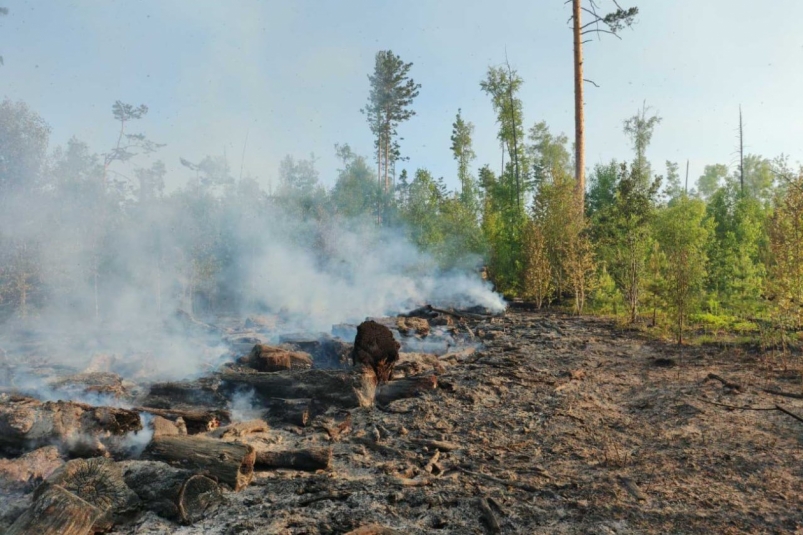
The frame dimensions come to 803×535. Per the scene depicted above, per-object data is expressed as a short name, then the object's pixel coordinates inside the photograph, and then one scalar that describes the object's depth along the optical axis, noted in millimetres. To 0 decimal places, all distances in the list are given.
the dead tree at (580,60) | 19422
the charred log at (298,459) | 5043
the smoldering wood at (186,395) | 7440
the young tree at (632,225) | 15109
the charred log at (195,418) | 6184
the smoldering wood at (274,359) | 9586
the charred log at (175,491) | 3883
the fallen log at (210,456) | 4453
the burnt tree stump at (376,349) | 8695
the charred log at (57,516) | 3204
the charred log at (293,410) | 6793
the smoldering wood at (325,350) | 10859
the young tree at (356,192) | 40319
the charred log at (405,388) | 7910
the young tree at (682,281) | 11172
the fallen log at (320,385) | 7414
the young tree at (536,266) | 20453
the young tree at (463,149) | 41625
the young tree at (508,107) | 31969
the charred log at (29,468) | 4305
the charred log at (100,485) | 3722
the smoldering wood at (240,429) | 5900
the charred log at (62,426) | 4969
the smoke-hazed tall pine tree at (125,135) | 28412
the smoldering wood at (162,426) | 5387
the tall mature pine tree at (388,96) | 42125
